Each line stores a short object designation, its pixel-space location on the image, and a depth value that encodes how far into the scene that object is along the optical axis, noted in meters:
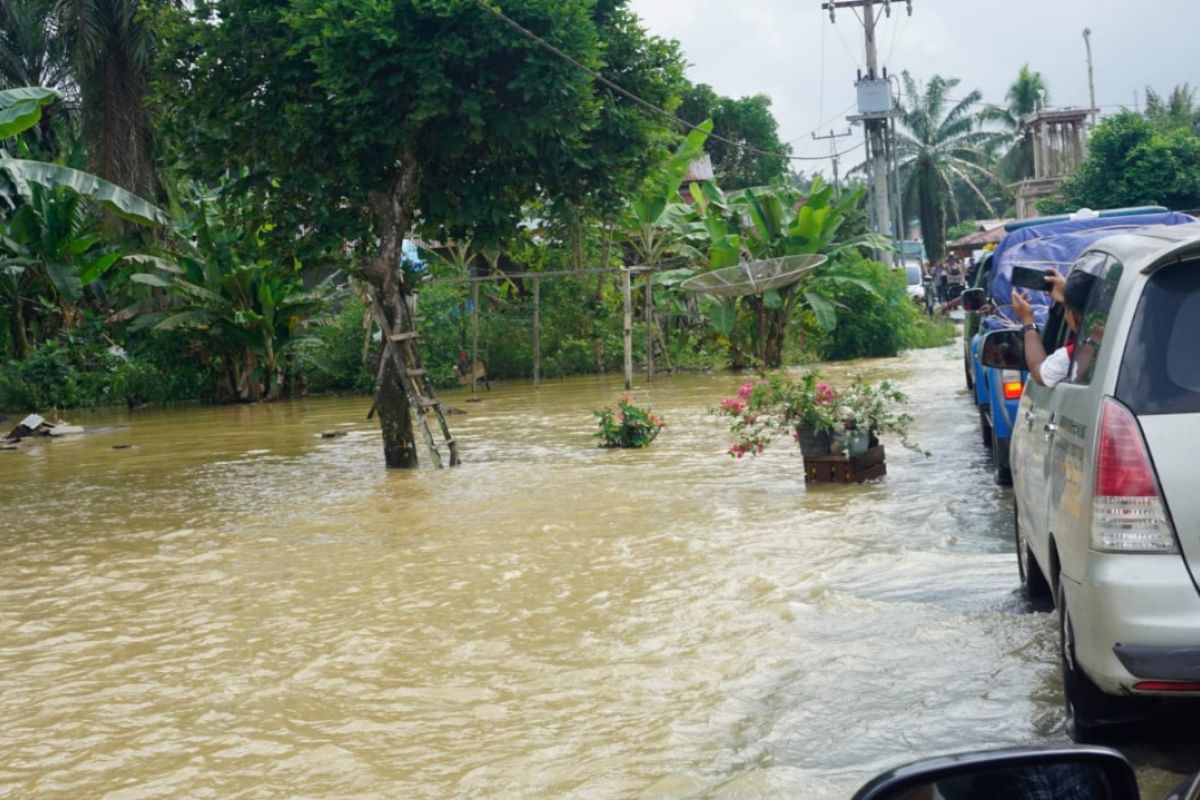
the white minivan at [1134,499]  3.92
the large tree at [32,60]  33.56
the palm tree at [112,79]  28.36
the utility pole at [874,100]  39.84
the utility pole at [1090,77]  66.25
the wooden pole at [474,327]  27.55
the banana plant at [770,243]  27.59
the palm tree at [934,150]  67.25
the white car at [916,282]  46.09
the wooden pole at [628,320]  24.78
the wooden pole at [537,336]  27.54
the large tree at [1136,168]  29.48
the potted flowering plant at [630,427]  15.84
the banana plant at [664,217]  27.17
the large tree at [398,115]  13.21
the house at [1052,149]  45.22
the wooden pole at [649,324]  27.58
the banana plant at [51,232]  23.27
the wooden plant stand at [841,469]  11.61
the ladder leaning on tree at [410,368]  14.23
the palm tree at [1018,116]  70.69
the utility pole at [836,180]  59.81
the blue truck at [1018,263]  10.23
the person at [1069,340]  5.26
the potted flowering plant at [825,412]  11.66
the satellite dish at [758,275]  25.91
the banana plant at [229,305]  27.28
